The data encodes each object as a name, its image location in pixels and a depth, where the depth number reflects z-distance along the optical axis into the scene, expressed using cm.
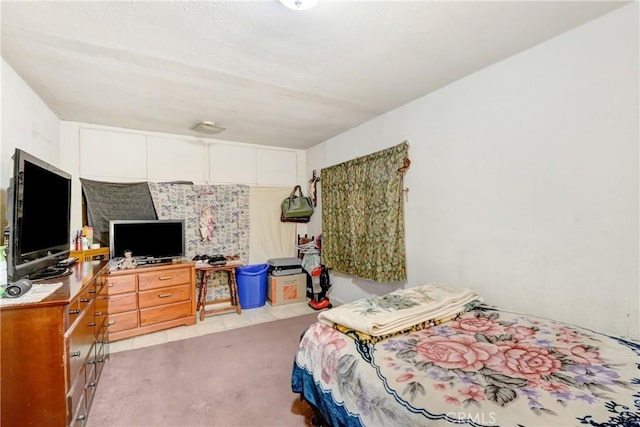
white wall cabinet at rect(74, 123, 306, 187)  327
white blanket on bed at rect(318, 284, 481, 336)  151
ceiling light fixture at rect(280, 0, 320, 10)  134
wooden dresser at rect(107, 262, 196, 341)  281
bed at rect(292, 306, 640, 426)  94
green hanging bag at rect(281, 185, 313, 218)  426
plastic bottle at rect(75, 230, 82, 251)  288
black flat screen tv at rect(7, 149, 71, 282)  148
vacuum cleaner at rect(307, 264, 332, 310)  377
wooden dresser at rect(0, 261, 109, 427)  121
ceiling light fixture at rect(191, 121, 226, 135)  319
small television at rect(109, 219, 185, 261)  310
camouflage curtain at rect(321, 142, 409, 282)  279
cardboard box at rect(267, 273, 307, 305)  388
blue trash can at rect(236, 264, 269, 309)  381
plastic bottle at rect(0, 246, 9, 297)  141
